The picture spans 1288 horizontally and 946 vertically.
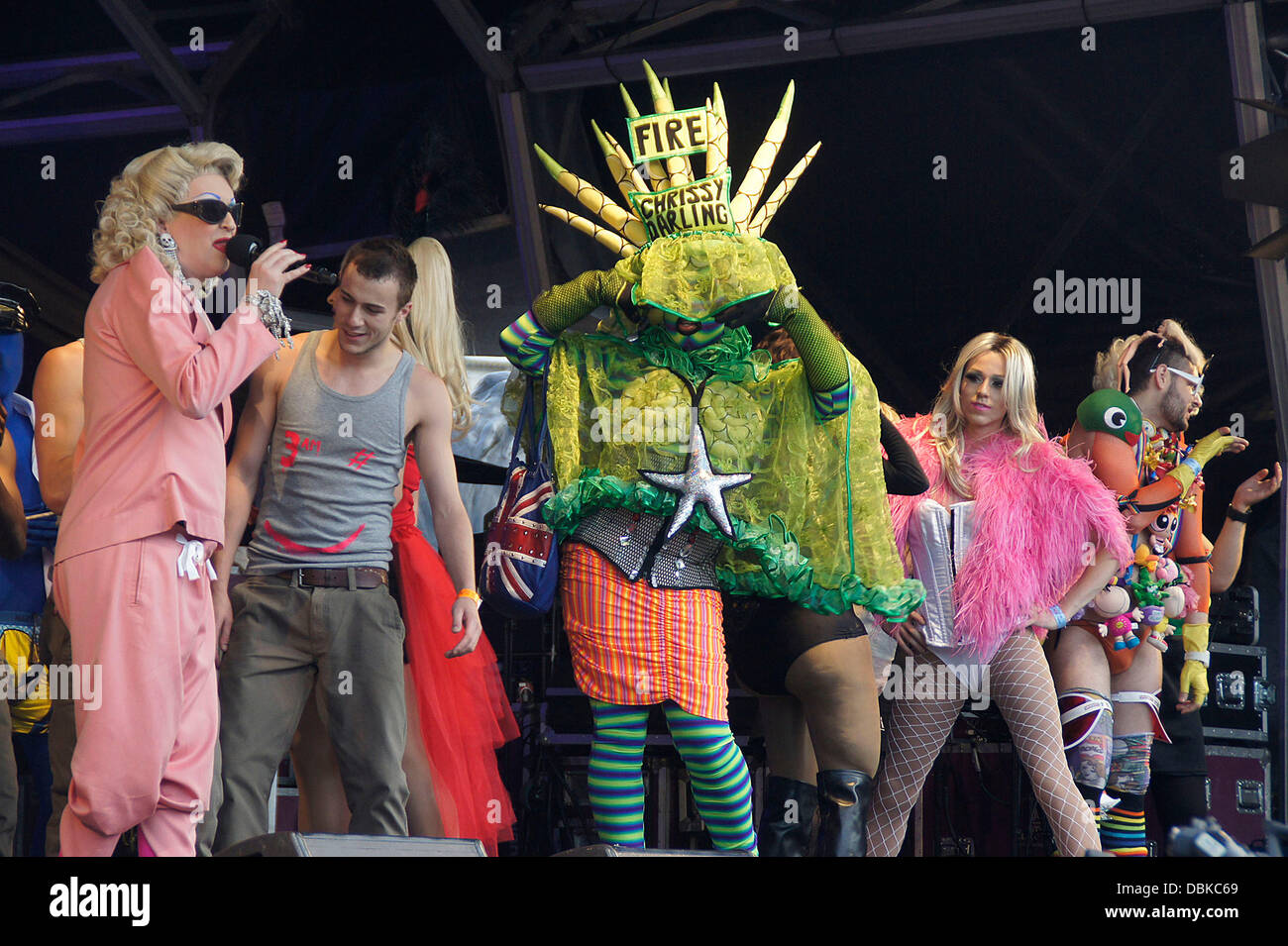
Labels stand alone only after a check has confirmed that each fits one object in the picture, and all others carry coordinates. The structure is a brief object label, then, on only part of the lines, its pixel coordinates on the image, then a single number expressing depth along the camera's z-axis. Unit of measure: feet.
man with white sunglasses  29.78
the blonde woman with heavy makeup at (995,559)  28.35
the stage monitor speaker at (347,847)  17.81
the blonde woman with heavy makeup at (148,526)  19.47
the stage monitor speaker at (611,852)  18.56
